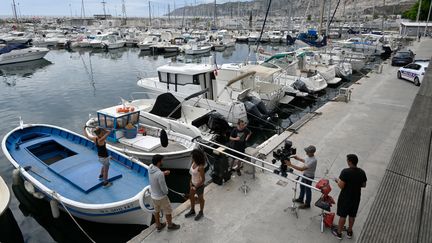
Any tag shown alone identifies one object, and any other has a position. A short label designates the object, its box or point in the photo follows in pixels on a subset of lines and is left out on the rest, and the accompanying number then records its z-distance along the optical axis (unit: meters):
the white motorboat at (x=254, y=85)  17.48
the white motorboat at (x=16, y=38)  59.94
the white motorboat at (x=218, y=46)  56.75
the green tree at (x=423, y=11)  76.81
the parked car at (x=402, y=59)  30.06
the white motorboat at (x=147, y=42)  56.75
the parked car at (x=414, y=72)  21.76
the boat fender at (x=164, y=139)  10.11
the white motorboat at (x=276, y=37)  66.12
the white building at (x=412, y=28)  63.97
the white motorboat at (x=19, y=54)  40.50
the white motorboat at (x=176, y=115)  13.22
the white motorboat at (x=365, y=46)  40.53
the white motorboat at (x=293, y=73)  23.11
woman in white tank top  6.62
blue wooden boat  7.94
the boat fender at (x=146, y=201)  7.20
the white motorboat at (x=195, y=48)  49.50
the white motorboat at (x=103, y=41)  58.66
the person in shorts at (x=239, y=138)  8.61
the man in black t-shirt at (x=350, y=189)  5.72
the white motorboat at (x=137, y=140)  11.39
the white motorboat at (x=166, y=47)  53.71
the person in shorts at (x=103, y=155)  8.30
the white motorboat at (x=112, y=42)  58.47
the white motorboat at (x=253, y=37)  68.19
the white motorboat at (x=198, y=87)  15.69
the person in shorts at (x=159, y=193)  6.31
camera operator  6.88
